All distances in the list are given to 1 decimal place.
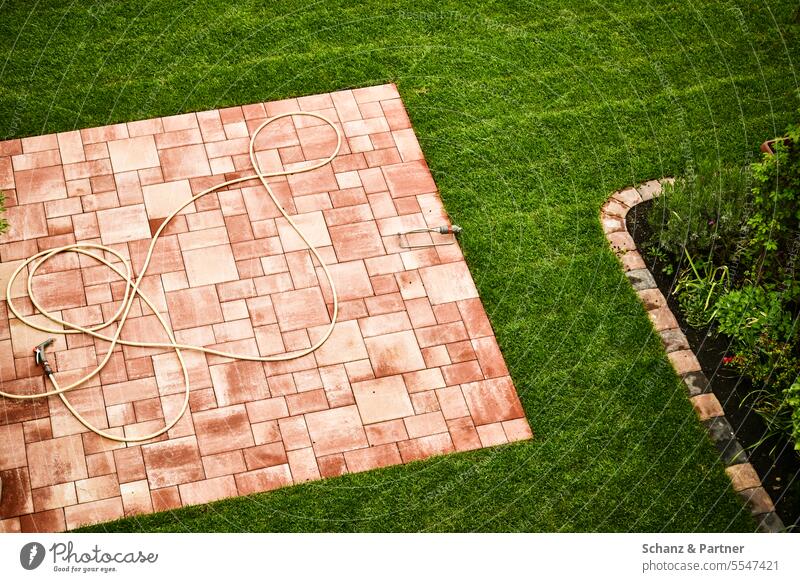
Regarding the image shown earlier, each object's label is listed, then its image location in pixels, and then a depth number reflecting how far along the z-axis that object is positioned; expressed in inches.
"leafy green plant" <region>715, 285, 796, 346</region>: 248.7
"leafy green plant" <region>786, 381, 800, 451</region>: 221.0
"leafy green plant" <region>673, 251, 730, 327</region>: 255.0
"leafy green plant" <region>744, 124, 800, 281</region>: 243.1
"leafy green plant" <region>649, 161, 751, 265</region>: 264.2
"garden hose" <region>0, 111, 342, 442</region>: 233.1
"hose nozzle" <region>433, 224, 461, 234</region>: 265.3
